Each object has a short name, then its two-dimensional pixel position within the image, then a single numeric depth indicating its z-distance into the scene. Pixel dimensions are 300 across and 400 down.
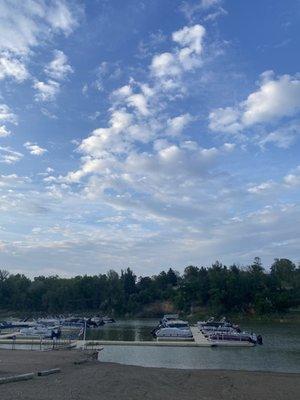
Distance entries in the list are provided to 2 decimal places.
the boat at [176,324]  70.19
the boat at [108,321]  97.56
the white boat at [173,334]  56.36
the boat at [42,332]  59.56
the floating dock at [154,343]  48.09
